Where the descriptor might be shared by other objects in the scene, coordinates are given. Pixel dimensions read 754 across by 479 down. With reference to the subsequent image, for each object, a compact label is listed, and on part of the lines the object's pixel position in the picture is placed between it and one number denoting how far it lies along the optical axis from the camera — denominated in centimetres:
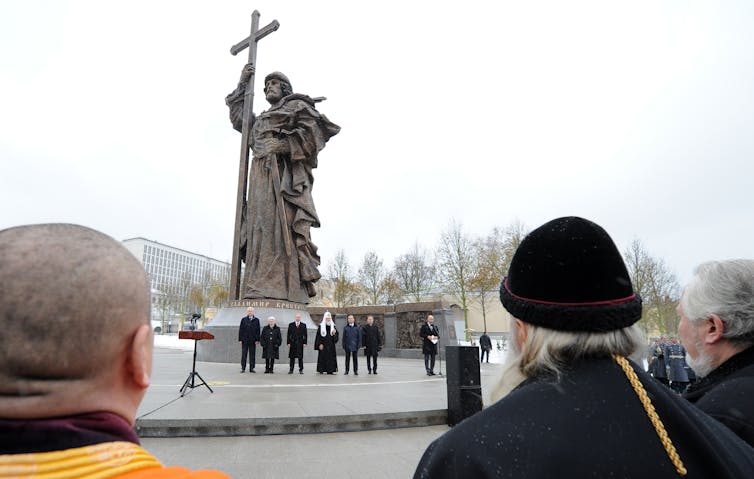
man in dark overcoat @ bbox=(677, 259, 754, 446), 192
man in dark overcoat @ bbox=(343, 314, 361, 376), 1292
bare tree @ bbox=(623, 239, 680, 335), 3322
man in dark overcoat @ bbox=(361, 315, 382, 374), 1320
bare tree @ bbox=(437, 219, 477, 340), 3784
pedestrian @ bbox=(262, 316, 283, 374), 1222
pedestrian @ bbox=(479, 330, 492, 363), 2231
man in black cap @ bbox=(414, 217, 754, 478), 107
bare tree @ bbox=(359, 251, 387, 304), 4703
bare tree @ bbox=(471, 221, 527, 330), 3666
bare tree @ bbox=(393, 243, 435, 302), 5007
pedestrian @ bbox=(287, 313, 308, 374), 1266
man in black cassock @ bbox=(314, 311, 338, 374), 1249
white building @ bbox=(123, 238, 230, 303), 10752
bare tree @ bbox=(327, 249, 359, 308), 4022
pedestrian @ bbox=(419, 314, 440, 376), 1258
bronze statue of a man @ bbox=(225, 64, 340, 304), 1620
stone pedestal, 1465
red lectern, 785
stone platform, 580
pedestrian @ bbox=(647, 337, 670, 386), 1150
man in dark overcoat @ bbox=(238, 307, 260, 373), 1242
